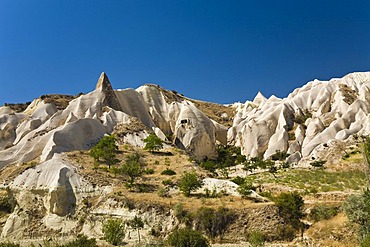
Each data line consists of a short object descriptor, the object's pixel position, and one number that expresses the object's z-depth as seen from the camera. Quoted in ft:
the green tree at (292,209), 83.66
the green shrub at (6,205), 106.32
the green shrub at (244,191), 96.32
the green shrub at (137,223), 86.19
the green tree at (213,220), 84.58
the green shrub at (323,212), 82.64
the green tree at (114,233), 75.61
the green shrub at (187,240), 61.16
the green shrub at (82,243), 57.32
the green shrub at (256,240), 66.08
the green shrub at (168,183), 108.15
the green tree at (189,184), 100.07
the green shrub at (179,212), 87.95
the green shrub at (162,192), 100.25
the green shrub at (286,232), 81.20
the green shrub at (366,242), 52.97
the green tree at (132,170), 108.99
